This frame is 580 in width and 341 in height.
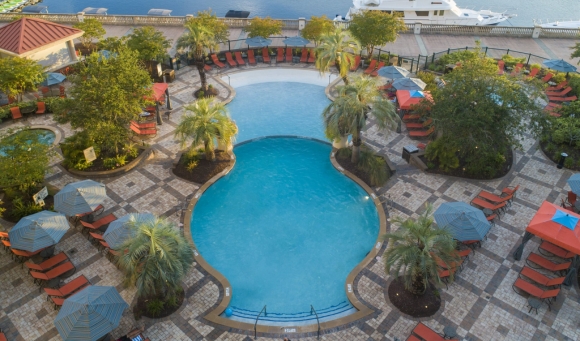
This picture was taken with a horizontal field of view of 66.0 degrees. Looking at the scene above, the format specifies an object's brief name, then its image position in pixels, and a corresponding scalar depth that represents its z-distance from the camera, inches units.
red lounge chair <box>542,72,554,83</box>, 1435.8
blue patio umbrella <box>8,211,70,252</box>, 787.4
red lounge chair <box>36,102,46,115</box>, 1286.9
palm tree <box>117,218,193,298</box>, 666.2
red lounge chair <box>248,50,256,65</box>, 1635.1
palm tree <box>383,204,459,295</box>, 672.4
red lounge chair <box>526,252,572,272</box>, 776.3
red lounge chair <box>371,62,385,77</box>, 1524.4
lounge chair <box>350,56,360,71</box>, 1583.2
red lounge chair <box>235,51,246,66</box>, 1614.2
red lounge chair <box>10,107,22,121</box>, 1254.3
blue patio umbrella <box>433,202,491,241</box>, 803.4
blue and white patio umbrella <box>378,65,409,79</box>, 1363.2
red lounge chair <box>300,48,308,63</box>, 1636.3
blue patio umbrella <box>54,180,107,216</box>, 864.3
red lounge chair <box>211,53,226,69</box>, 1576.0
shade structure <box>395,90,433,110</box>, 1200.2
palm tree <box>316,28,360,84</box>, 1268.5
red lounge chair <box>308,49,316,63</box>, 1631.4
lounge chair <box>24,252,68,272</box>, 778.2
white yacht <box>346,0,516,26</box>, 2108.8
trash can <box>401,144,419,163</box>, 1096.8
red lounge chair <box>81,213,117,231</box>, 867.0
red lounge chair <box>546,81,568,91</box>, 1389.0
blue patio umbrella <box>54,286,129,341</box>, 641.6
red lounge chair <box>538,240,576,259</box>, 807.7
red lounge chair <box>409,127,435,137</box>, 1180.4
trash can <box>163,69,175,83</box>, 1477.6
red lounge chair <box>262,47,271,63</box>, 1644.9
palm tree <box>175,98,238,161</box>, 990.4
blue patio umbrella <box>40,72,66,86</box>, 1360.7
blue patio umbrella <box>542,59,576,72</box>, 1390.3
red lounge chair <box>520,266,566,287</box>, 745.0
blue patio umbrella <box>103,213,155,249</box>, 777.6
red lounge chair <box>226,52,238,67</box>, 1601.9
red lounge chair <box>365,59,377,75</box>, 1536.7
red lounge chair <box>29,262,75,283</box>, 763.0
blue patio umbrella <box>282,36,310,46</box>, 1625.2
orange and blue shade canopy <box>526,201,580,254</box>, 749.9
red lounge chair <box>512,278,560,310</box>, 722.8
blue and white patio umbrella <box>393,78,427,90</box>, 1273.4
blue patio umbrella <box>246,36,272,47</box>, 1595.7
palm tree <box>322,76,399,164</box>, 981.8
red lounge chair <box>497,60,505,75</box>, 1508.1
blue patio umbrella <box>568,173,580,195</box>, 901.8
